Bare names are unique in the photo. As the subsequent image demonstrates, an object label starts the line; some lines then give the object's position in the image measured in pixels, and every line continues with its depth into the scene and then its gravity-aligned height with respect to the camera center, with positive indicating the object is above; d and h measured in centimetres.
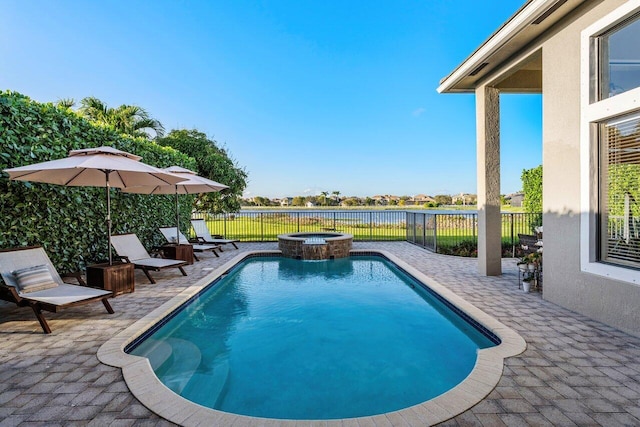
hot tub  1038 -120
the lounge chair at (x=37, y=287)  419 -105
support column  689 +67
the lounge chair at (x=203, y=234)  1140 -81
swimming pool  277 -176
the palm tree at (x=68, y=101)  1516 +526
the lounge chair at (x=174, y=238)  958 -81
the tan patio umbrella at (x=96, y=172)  492 +70
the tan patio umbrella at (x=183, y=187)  838 +70
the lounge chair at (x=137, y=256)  677 -96
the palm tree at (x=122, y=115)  1545 +470
